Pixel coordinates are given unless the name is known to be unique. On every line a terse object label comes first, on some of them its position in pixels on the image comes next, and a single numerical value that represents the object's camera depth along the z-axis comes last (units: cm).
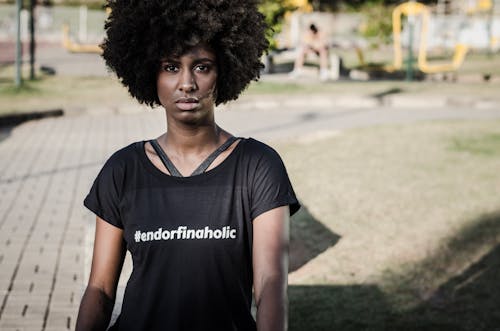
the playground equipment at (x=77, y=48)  3559
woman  250
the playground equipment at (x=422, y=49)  2450
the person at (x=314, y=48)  2345
